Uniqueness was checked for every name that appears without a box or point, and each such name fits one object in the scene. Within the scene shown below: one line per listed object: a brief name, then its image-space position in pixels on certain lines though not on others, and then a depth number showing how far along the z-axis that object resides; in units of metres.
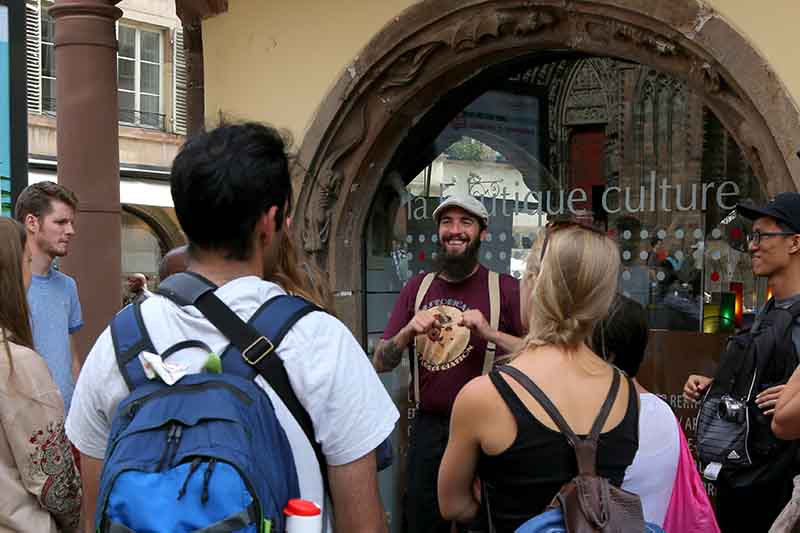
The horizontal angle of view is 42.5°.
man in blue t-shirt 4.58
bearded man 4.37
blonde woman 2.14
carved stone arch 4.11
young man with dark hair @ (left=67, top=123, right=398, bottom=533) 1.84
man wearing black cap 3.37
